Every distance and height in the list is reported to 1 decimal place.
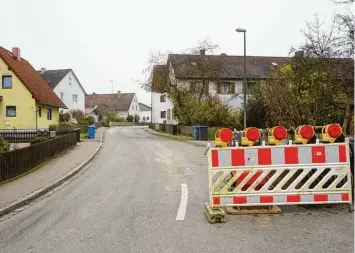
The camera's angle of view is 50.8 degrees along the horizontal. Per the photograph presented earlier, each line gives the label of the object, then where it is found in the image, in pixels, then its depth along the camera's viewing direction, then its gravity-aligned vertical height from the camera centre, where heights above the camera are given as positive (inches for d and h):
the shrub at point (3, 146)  445.1 -23.3
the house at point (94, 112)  3222.0 +116.0
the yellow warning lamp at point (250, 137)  257.8 -9.5
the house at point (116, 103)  3964.1 +246.3
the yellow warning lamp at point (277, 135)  260.2 -8.5
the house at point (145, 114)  4646.9 +134.9
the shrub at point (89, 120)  2036.7 +30.5
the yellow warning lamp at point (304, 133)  258.2 -7.3
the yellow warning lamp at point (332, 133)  257.6 -7.5
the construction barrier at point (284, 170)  255.0 -33.4
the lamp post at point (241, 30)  916.0 +229.2
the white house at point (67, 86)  2293.8 +259.4
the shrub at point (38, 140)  666.8 -24.6
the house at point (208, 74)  1557.6 +222.2
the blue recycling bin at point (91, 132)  1273.4 -22.2
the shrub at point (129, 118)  3610.0 +62.7
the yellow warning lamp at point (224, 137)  255.0 -9.1
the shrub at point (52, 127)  1359.5 -3.5
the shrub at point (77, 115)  2065.5 +61.6
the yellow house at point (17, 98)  1331.2 +101.6
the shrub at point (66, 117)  1961.9 +47.2
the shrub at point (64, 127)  1332.4 -3.6
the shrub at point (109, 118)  2984.7 +61.8
